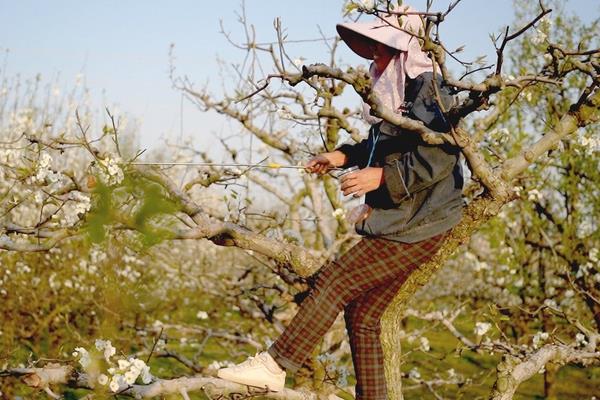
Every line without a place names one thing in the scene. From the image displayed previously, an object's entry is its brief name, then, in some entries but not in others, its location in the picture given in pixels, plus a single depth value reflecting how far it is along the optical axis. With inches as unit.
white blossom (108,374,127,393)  139.0
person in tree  178.2
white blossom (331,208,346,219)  391.5
